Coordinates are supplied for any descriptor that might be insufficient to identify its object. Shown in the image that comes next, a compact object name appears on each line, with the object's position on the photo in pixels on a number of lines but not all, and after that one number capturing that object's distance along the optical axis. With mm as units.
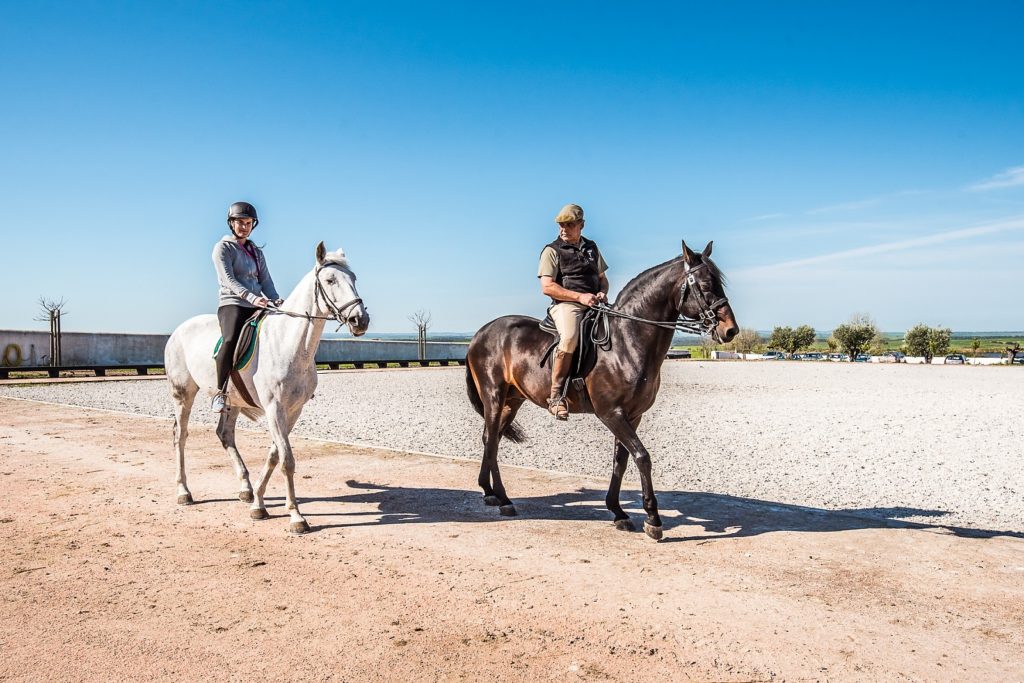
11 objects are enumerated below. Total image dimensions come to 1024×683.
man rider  6707
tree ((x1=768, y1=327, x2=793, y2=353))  80188
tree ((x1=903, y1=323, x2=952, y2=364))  73625
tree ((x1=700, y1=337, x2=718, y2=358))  66338
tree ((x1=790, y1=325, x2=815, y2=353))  80062
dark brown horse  6258
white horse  6457
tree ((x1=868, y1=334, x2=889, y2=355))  76431
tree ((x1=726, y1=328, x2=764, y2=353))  74938
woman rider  6949
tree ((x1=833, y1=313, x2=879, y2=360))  70312
